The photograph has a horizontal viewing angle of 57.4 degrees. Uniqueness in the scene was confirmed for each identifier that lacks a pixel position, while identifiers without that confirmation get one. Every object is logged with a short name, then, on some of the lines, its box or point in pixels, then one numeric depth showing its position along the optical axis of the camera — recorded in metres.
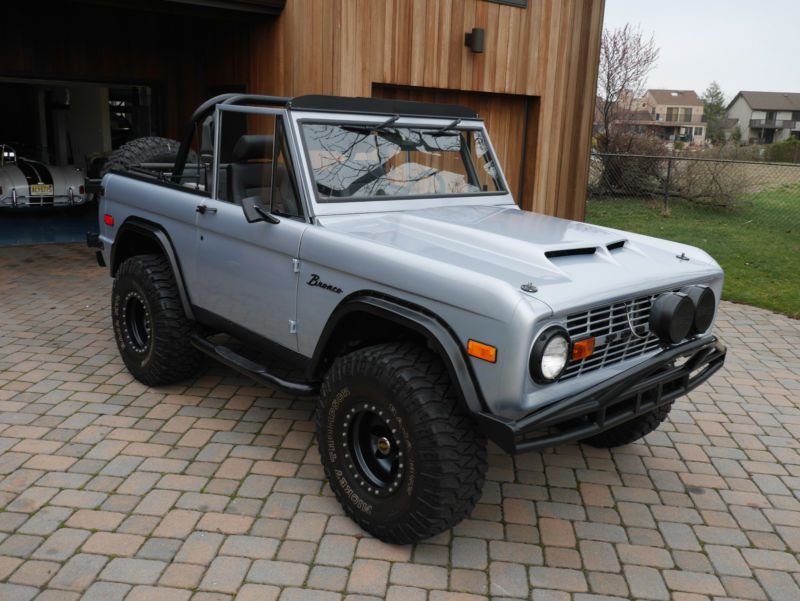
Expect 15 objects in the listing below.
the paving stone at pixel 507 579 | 3.06
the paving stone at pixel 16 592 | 2.90
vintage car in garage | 10.12
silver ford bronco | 2.95
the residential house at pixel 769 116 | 78.25
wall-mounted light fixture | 8.21
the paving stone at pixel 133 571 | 3.03
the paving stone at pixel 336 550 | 3.21
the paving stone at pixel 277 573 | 3.06
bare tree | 22.16
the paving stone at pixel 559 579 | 3.11
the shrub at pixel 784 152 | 28.42
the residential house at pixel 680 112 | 83.56
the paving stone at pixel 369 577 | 3.03
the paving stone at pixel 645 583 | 3.08
